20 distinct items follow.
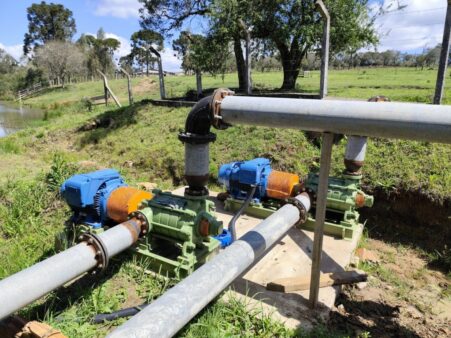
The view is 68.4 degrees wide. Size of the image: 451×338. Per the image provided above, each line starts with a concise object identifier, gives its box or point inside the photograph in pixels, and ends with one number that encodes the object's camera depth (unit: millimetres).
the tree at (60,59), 37156
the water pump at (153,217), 3145
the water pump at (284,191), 4117
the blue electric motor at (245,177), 4332
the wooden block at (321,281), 3037
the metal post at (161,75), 10664
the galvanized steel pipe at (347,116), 1938
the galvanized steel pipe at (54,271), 2039
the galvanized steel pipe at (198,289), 1688
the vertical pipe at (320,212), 2503
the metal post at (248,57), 8211
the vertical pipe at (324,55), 6340
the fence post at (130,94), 12467
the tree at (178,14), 11391
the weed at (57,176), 5352
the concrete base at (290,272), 2807
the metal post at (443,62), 5287
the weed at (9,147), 8939
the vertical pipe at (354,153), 4086
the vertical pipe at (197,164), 3043
